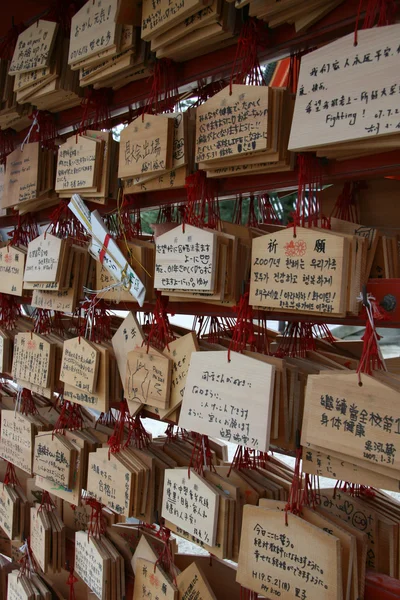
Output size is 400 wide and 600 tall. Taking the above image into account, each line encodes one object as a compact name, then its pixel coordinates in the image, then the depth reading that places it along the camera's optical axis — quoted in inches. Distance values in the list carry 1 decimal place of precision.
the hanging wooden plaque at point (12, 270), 67.1
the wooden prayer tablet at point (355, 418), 33.0
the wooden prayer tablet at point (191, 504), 45.1
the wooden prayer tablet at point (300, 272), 35.5
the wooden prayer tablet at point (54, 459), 61.9
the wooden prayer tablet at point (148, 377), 48.9
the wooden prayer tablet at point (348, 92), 32.5
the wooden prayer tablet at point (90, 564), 58.9
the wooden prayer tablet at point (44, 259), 58.1
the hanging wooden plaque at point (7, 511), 75.0
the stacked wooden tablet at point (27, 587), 71.6
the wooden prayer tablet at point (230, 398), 39.4
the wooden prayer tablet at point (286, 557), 38.2
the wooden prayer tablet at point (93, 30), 51.1
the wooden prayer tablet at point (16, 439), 69.2
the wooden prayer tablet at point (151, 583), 52.2
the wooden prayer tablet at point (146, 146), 46.9
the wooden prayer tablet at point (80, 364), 56.1
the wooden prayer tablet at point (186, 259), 43.1
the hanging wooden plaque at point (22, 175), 64.1
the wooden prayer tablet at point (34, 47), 59.1
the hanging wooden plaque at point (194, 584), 49.4
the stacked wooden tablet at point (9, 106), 69.7
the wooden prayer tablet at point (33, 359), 63.2
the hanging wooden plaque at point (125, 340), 52.9
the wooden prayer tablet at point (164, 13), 43.3
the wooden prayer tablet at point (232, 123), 40.1
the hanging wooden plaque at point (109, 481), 53.2
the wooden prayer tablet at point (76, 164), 55.6
